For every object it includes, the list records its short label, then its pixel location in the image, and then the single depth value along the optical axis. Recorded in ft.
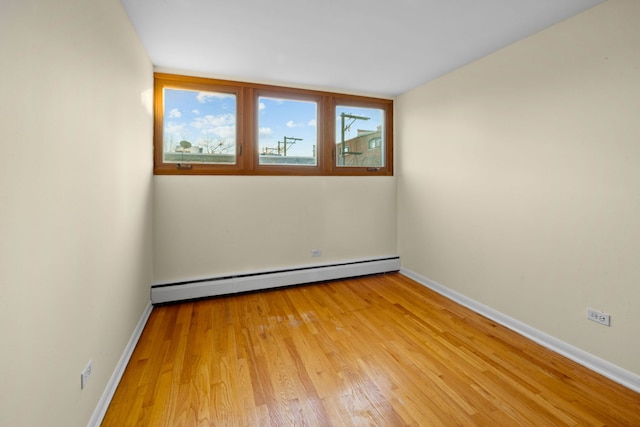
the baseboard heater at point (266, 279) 10.50
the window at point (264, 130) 10.62
